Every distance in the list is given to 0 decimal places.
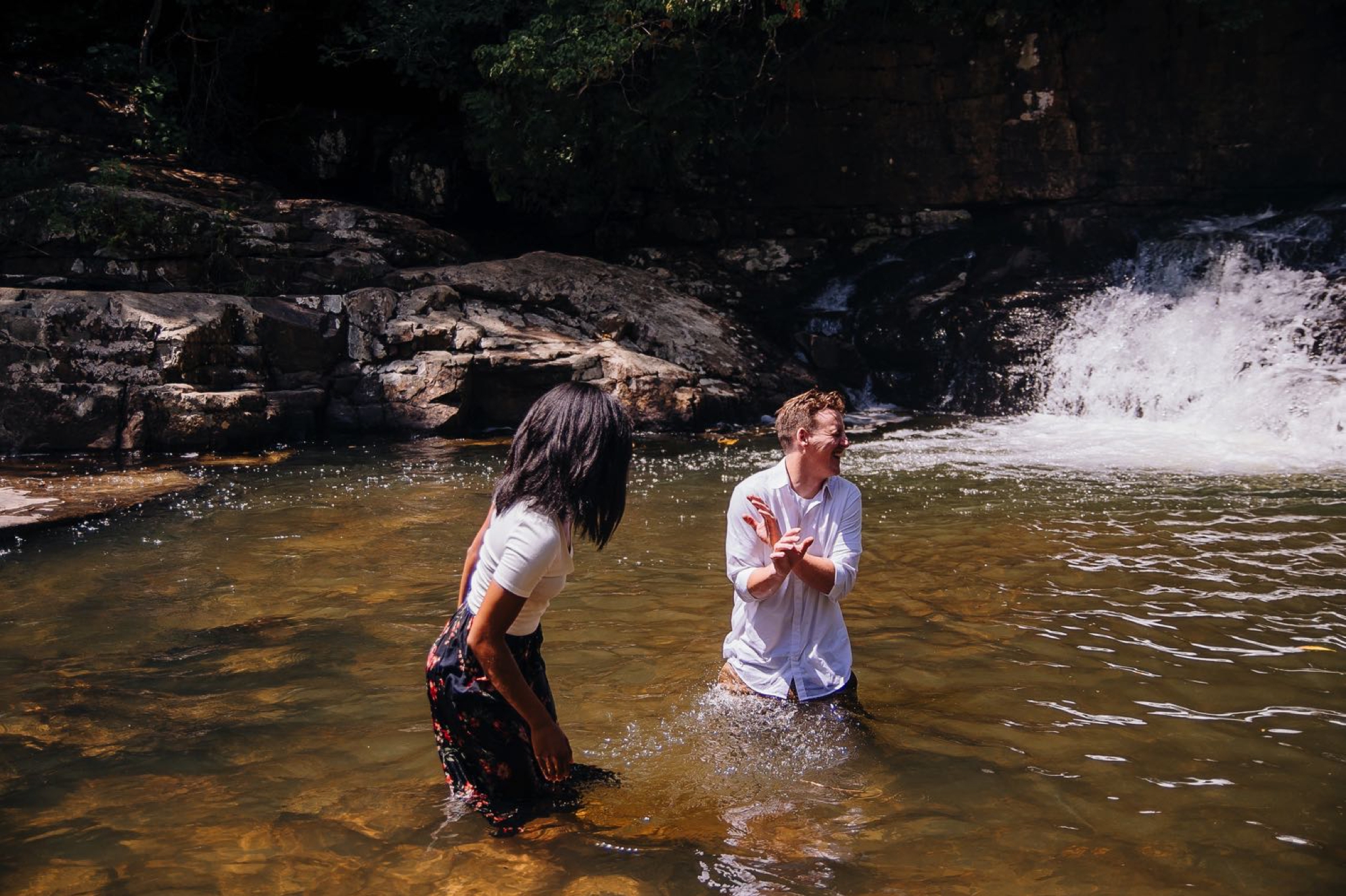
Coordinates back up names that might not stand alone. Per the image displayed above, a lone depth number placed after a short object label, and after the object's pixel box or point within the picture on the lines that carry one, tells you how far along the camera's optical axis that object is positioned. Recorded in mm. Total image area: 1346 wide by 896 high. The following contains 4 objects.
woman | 2789
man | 3748
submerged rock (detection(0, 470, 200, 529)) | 7797
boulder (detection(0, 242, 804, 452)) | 10797
